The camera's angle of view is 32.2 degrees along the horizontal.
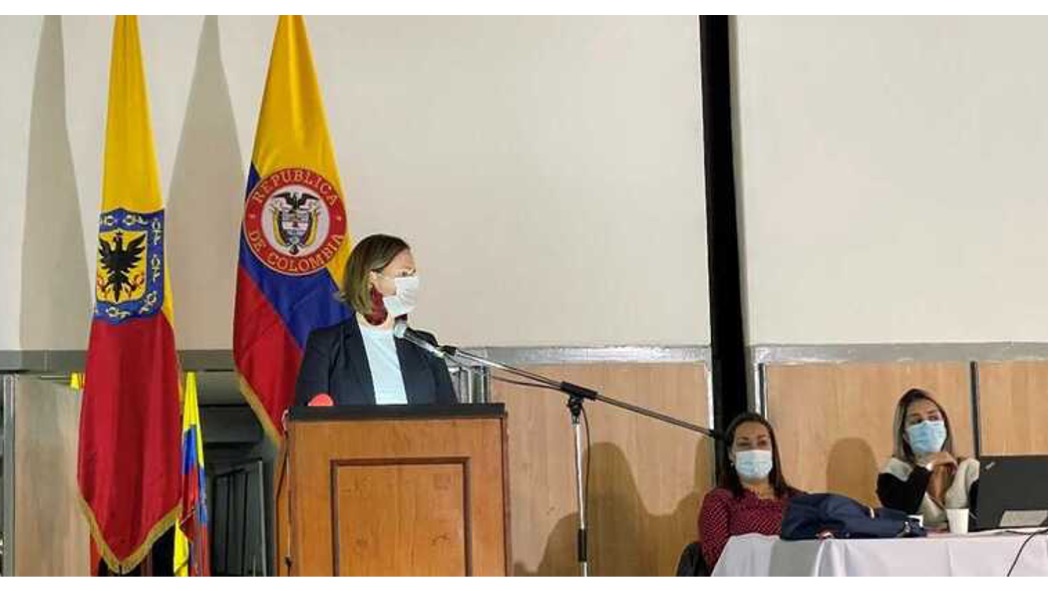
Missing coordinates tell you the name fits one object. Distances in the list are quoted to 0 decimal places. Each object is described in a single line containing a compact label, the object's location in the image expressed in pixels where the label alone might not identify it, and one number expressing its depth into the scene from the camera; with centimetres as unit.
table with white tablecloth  428
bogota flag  674
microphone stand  511
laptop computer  460
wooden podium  431
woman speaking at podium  503
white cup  481
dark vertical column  753
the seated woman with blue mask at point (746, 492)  632
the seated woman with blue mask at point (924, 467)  552
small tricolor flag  814
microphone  481
